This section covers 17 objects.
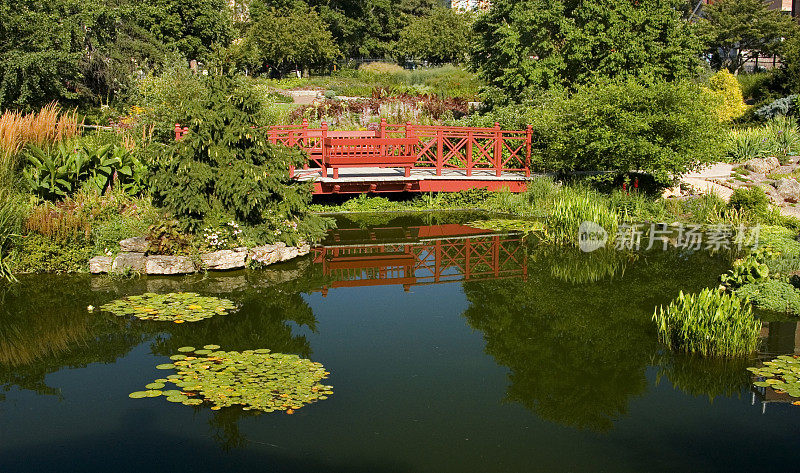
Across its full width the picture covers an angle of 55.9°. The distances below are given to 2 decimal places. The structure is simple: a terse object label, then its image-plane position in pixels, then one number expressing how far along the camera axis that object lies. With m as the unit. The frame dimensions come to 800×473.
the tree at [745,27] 34.09
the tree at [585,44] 18.77
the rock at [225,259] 11.24
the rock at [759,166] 18.23
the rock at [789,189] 16.33
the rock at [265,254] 11.58
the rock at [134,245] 11.12
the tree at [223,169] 11.41
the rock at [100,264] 10.98
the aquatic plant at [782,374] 7.27
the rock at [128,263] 10.92
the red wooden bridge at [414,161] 16.12
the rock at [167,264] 10.94
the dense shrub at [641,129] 14.89
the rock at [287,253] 11.96
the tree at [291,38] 39.62
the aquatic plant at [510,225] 14.35
